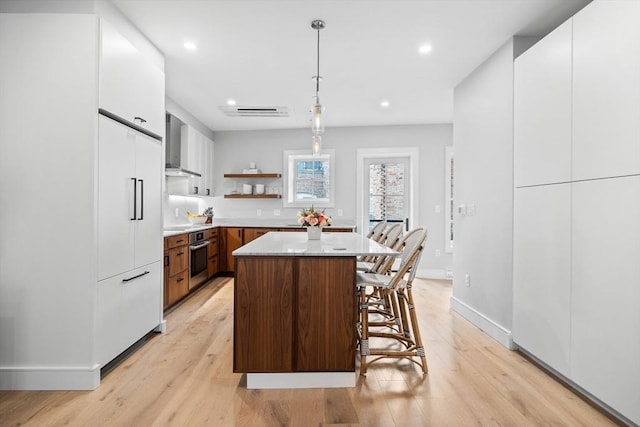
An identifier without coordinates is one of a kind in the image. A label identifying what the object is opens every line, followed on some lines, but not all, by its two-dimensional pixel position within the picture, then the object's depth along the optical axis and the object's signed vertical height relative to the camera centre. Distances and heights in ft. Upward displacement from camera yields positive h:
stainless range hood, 15.20 +2.60
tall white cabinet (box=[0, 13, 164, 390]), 7.36 +0.19
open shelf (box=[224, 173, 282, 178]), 20.50 +1.97
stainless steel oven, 15.24 -2.11
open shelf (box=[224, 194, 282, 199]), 20.54 +0.81
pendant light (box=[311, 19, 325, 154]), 9.32 +2.52
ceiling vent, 16.84 +4.65
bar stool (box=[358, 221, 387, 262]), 12.71 -0.75
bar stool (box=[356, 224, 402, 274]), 9.62 -1.24
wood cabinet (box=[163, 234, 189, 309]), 12.61 -2.16
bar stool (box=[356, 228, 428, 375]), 8.05 -2.08
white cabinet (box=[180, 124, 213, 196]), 17.28 +2.64
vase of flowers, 10.05 -0.30
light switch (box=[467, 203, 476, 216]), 12.21 +0.13
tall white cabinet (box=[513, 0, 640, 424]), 6.16 +0.22
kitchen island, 7.41 -2.17
